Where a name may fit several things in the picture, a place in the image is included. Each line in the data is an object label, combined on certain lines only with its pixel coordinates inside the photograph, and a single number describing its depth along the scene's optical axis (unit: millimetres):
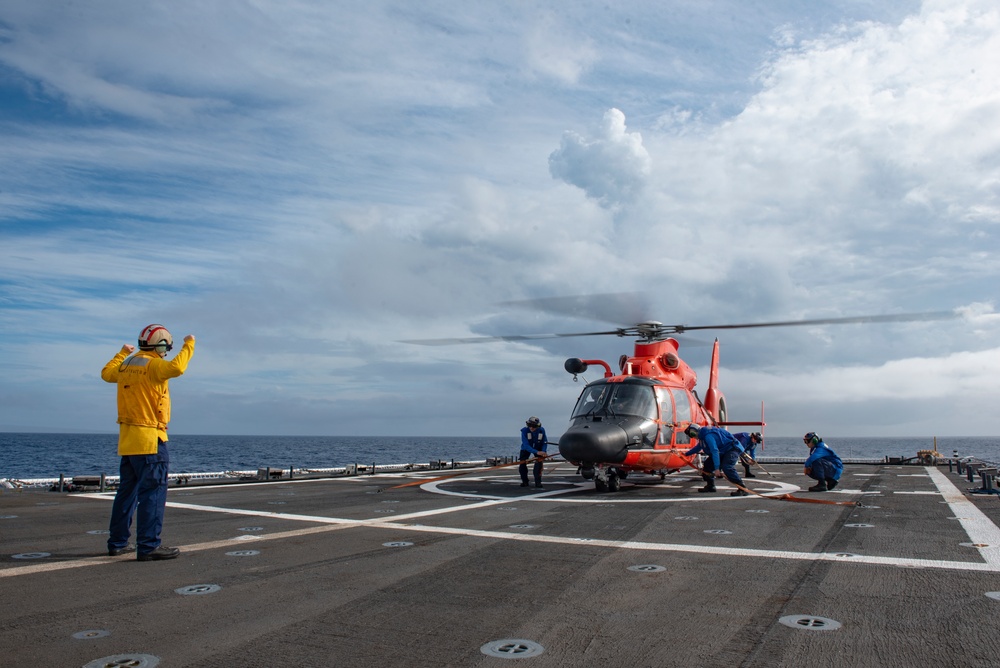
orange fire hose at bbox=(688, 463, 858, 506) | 14250
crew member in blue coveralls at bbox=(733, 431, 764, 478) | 19828
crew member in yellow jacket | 7938
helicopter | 16062
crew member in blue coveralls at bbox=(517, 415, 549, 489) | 19016
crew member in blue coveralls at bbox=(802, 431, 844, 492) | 17406
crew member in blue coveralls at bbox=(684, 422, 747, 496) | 16859
